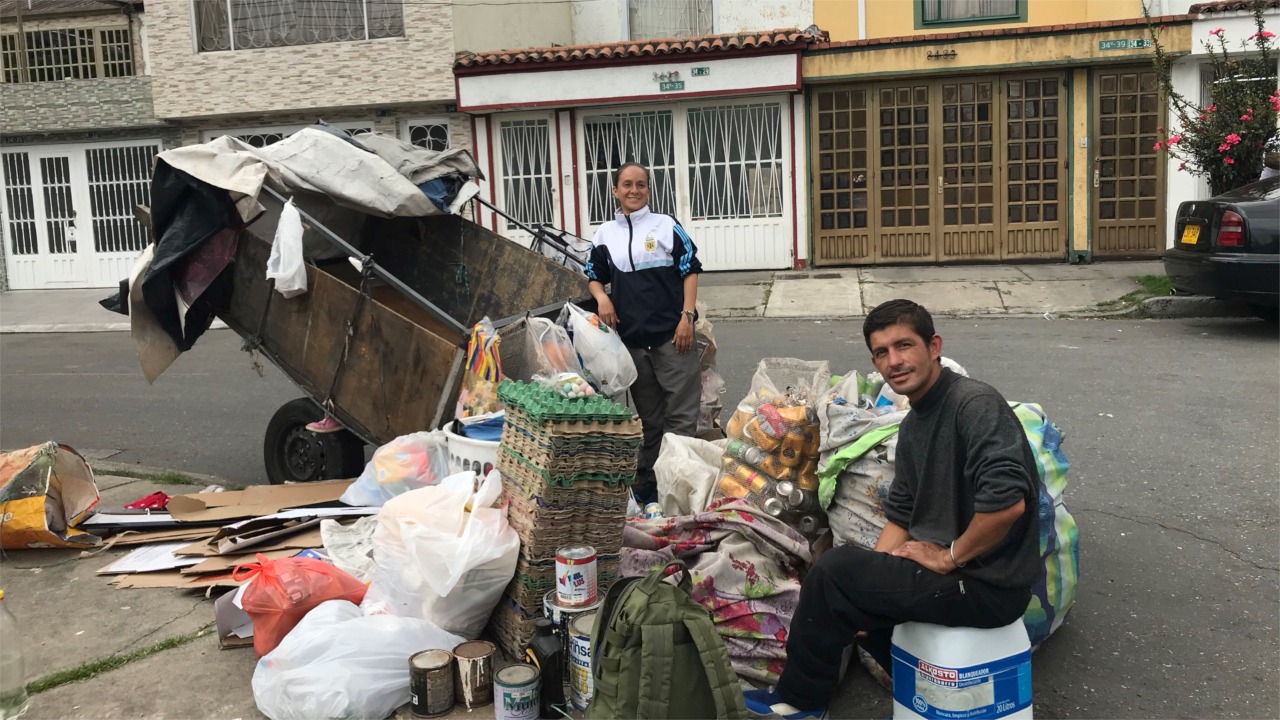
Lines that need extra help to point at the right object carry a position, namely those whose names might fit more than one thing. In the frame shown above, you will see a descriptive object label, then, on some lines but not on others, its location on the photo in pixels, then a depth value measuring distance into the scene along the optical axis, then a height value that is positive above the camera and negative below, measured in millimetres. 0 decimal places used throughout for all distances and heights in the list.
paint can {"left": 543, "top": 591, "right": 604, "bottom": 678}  3691 -1298
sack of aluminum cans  4527 -985
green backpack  3061 -1230
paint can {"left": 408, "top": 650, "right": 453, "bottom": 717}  3633 -1484
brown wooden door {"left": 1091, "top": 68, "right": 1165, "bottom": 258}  14539 +598
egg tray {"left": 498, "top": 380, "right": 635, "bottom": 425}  3803 -611
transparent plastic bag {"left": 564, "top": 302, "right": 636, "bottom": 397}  5547 -604
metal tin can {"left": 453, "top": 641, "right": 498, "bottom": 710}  3715 -1496
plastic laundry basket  4812 -956
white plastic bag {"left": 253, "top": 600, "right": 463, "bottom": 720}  3619 -1433
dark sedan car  9352 -346
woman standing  5711 -325
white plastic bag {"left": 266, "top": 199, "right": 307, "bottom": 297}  5758 -39
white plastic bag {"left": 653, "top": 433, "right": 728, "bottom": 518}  4898 -1134
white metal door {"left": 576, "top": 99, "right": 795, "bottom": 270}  15555 +895
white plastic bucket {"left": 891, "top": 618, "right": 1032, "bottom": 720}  3125 -1322
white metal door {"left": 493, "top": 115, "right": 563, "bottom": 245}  16312 +1049
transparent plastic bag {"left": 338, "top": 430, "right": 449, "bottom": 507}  5188 -1062
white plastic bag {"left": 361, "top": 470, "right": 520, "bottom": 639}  3900 -1131
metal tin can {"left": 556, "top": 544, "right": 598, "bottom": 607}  3709 -1161
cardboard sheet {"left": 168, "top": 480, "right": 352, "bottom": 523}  5594 -1323
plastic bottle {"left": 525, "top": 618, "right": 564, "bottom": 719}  3617 -1449
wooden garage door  14820 +689
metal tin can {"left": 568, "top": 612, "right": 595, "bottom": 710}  3535 -1389
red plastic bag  4035 -1297
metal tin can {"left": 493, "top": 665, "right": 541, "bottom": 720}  3523 -1480
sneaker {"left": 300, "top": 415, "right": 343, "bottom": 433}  6168 -1010
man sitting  3148 -951
